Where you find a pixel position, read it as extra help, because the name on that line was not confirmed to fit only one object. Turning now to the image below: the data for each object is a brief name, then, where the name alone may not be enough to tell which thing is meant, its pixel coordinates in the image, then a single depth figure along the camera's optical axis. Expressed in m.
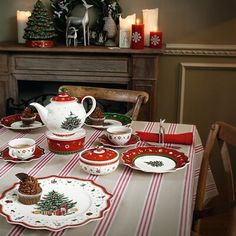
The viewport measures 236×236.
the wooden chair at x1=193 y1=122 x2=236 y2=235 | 1.33
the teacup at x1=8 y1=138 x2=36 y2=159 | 1.31
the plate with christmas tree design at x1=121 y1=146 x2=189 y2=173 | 1.28
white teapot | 1.35
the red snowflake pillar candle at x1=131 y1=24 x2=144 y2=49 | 2.48
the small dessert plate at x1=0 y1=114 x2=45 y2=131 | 1.64
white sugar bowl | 1.22
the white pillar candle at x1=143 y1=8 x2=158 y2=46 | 2.57
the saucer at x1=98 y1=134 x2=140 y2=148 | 1.47
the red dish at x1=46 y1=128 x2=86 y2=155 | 1.39
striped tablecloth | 0.92
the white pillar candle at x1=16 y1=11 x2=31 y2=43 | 2.70
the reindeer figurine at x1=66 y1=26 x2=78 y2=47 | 2.63
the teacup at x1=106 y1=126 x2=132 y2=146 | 1.46
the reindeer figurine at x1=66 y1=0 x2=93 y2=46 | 2.61
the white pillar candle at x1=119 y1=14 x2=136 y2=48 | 2.53
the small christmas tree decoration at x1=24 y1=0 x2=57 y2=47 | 2.55
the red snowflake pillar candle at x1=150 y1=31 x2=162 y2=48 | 2.50
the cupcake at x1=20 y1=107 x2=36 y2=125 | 1.67
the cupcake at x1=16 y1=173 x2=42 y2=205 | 1.00
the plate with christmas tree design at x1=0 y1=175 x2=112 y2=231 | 0.93
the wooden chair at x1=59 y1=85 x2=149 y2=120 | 1.94
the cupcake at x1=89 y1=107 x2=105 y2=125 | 1.70
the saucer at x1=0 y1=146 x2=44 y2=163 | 1.32
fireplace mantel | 2.50
